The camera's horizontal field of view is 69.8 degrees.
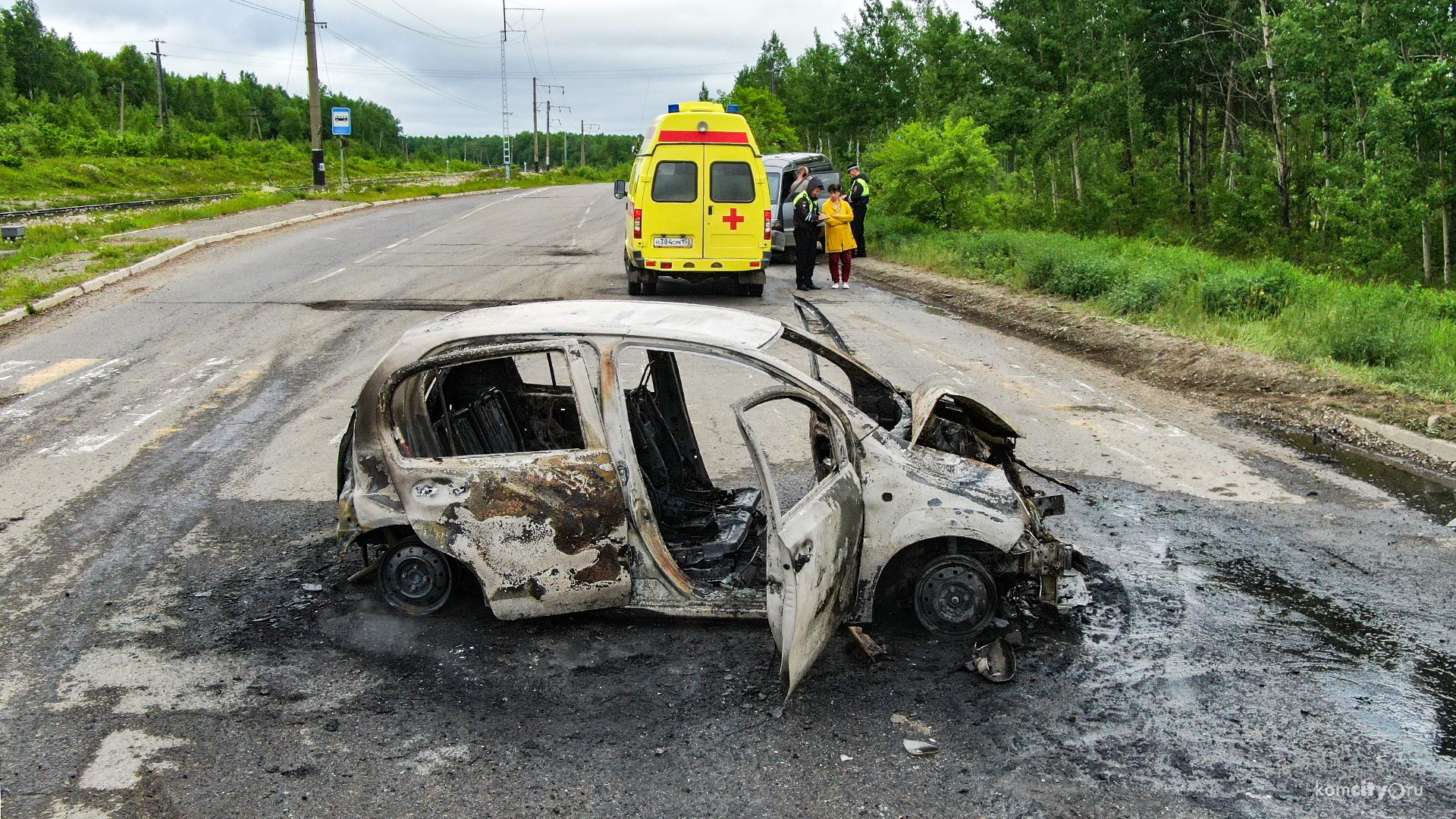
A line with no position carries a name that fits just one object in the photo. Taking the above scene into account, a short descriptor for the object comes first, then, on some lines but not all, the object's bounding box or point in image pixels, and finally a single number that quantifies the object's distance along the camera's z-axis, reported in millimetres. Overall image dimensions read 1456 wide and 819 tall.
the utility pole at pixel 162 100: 68312
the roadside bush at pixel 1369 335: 10578
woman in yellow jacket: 17469
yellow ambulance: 15766
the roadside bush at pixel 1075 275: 15273
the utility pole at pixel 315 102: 33469
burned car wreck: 4645
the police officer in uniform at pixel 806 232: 17219
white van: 21406
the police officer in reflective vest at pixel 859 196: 20312
